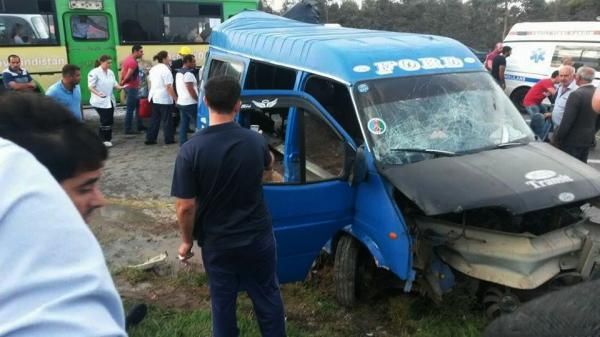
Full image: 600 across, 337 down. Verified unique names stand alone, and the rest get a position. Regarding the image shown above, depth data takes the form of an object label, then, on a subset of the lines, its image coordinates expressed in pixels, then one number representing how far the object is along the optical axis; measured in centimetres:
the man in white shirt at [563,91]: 678
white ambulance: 1188
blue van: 334
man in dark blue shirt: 282
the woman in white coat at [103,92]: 923
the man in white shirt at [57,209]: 68
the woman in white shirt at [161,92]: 934
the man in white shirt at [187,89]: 892
